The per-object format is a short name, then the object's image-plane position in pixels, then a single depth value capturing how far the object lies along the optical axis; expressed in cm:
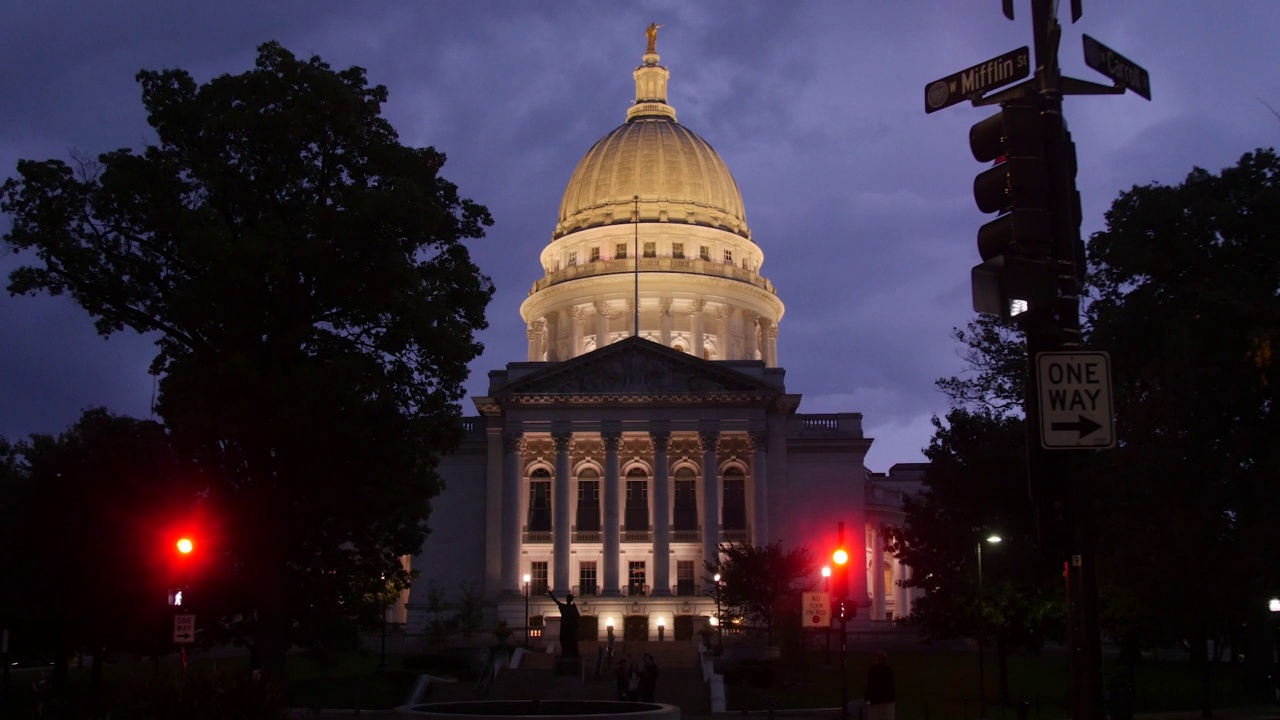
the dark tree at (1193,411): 3906
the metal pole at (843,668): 2859
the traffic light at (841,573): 2881
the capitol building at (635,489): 8438
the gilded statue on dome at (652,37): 13512
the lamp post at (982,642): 3991
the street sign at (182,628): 2948
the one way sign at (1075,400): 917
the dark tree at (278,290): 3172
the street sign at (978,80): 975
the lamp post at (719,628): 6506
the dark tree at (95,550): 4484
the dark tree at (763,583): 6938
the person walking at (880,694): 2661
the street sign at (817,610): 2976
